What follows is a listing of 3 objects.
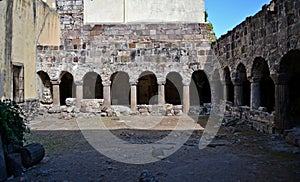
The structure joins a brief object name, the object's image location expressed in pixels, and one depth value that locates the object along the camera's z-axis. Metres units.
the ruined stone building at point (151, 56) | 6.33
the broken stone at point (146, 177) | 3.45
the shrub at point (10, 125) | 4.08
